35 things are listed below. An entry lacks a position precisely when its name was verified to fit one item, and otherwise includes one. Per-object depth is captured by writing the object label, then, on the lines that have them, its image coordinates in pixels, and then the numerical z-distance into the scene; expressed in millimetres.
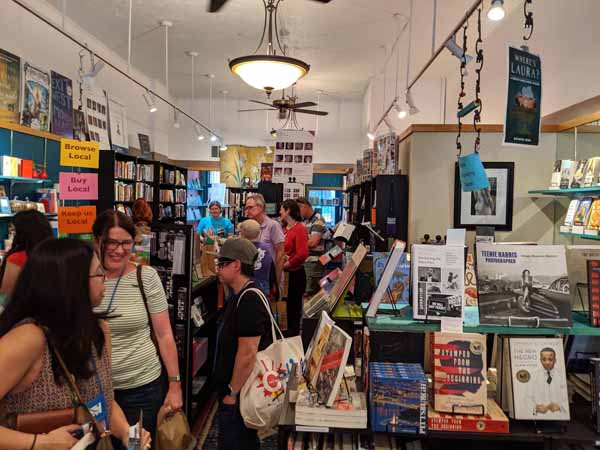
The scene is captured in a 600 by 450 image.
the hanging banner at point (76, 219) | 3457
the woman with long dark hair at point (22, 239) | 2791
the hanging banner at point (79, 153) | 3502
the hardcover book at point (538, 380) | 1953
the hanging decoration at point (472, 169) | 2504
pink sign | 3518
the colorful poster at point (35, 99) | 5866
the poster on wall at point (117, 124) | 7348
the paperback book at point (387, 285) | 2082
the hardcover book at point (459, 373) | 1950
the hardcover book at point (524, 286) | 2037
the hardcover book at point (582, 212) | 3971
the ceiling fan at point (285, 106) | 7801
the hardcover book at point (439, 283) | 2041
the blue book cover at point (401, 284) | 2418
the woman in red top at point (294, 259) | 5602
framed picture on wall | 4461
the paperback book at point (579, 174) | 4016
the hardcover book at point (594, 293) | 2061
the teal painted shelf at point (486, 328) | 2029
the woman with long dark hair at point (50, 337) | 1346
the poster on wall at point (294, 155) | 6965
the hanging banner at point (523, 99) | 2281
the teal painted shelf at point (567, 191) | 3898
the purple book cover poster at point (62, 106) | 6523
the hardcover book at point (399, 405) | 1888
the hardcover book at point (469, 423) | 1900
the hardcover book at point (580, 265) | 2232
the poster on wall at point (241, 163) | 12641
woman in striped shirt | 2264
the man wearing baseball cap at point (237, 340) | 2381
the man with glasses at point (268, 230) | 5223
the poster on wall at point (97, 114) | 5715
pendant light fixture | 3671
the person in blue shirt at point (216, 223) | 7921
